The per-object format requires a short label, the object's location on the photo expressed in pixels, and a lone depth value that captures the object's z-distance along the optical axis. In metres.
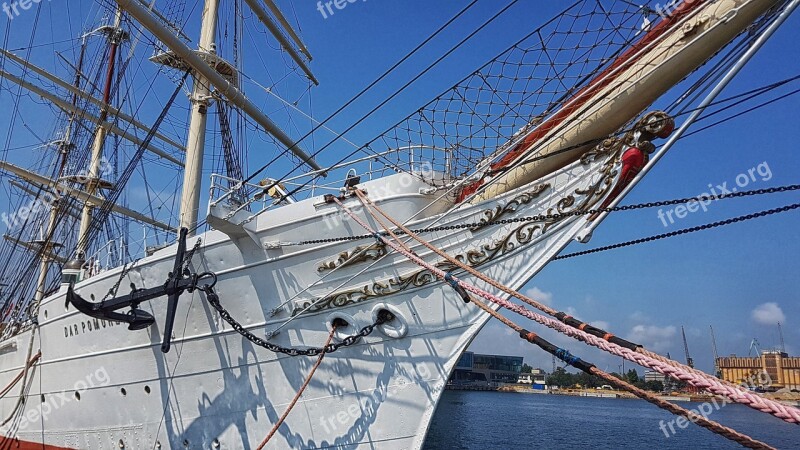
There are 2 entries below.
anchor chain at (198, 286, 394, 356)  6.31
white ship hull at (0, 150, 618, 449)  5.95
